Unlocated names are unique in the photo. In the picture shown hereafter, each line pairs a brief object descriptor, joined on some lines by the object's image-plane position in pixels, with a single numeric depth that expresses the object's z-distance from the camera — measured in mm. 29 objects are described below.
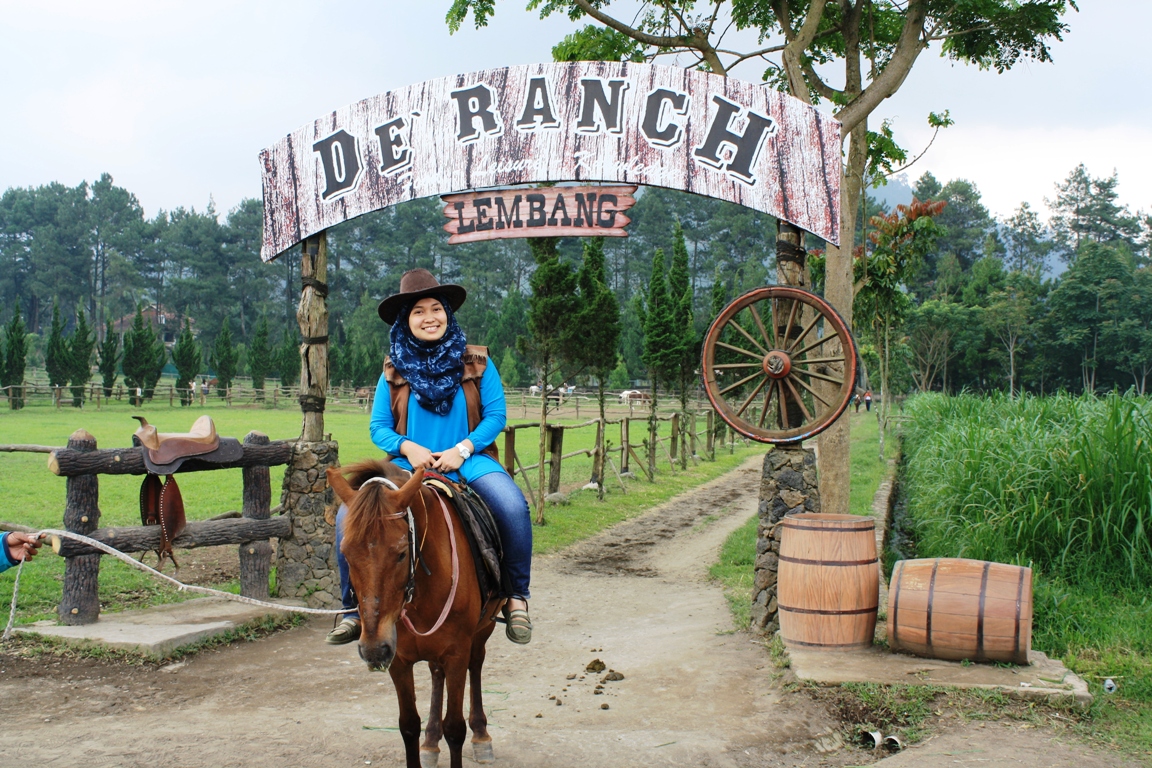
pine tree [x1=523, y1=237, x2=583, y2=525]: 12859
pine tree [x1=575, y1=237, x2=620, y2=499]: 13703
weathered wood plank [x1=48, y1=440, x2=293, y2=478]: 5789
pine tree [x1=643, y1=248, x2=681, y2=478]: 20078
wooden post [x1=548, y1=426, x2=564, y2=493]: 13945
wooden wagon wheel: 6121
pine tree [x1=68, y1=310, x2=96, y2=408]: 38531
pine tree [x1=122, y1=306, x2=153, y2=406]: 39812
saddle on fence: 6090
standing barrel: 5277
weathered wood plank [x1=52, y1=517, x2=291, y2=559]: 5902
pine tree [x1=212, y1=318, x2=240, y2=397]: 44406
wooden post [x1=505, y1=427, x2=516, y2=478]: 11906
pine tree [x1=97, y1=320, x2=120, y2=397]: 39750
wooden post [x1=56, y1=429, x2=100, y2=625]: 5922
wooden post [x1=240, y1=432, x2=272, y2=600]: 6977
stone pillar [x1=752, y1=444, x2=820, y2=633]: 6348
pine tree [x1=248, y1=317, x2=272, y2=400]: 45781
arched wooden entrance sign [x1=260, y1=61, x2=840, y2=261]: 6422
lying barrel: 4828
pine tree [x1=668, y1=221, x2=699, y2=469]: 21609
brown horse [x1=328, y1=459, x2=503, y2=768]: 2992
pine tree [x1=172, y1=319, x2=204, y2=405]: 42000
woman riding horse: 4148
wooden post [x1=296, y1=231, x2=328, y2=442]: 7324
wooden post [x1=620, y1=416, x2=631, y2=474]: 18250
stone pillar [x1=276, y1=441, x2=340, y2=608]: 7203
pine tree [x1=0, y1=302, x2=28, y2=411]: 34684
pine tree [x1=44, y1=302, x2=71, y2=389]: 38438
